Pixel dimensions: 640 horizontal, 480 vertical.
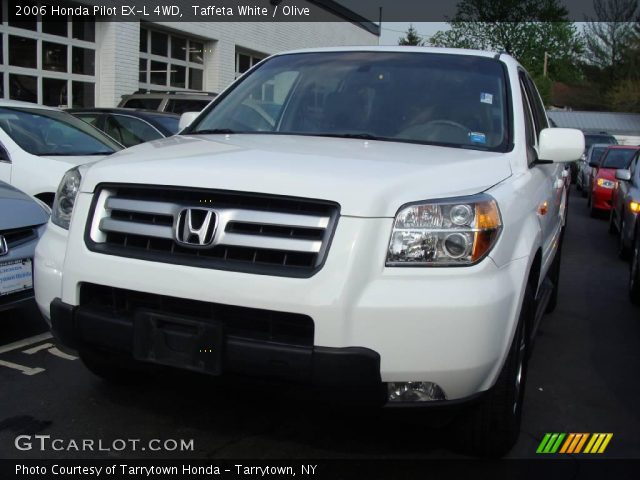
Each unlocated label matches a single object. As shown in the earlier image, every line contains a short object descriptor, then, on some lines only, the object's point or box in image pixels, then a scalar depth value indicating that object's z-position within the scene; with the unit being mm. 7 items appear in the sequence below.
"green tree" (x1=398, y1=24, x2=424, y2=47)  75375
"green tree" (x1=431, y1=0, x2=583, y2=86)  66188
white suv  2617
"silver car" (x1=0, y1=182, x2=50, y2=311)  4582
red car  13133
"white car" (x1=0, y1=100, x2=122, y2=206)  7082
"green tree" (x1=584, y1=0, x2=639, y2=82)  55719
